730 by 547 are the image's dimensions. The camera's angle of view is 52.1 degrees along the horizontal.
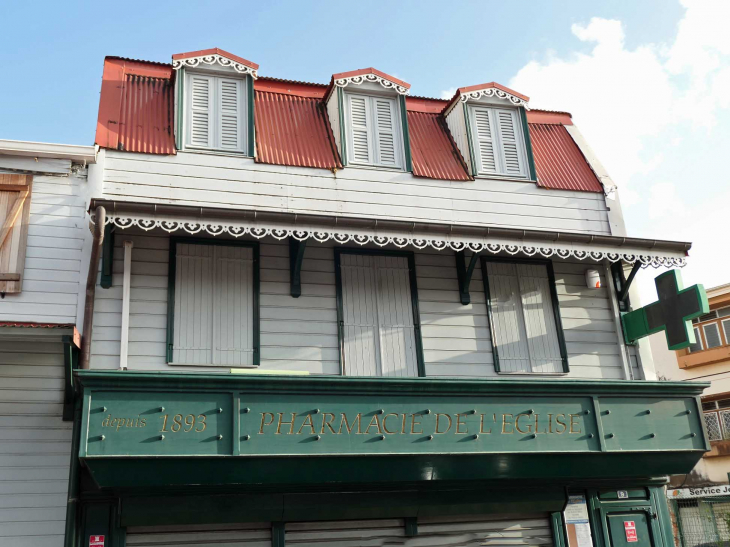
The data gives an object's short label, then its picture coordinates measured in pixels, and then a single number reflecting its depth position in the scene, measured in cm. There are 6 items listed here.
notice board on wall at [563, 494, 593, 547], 1102
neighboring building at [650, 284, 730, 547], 2780
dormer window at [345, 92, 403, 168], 1216
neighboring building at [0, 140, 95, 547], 919
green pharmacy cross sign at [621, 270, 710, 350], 1086
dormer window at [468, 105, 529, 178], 1275
